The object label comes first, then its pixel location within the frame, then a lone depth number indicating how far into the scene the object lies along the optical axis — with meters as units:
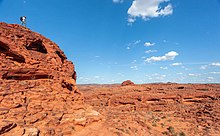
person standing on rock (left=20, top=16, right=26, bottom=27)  12.71
